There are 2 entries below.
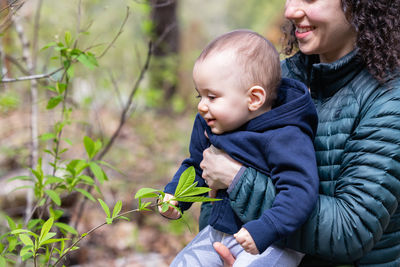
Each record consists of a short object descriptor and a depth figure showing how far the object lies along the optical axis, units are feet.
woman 6.99
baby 6.90
